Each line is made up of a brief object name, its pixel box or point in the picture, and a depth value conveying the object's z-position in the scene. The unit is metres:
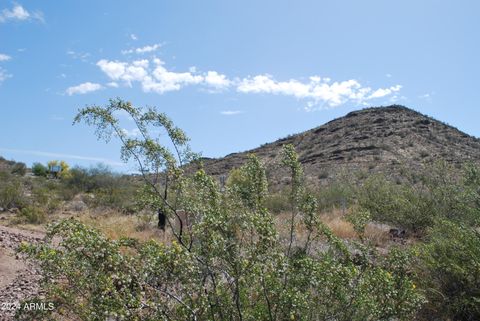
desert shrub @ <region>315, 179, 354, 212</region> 19.81
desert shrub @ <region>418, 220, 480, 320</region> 7.90
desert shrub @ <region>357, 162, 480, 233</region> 13.07
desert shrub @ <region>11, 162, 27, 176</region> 38.39
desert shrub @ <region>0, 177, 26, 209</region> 20.30
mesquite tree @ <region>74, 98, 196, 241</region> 5.80
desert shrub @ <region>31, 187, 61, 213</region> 20.75
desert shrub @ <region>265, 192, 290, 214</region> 19.81
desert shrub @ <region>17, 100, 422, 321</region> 4.05
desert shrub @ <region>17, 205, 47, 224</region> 17.06
